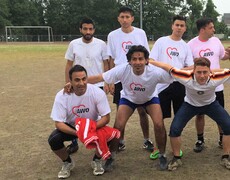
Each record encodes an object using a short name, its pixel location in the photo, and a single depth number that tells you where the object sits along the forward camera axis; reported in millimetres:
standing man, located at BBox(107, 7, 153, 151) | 5309
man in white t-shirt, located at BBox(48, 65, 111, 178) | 4363
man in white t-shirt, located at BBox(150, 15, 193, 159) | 5035
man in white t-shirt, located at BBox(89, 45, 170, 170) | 4637
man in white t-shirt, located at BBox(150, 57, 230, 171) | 4434
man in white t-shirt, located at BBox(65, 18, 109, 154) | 5484
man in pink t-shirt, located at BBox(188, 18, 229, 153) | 5137
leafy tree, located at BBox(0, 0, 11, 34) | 63438
